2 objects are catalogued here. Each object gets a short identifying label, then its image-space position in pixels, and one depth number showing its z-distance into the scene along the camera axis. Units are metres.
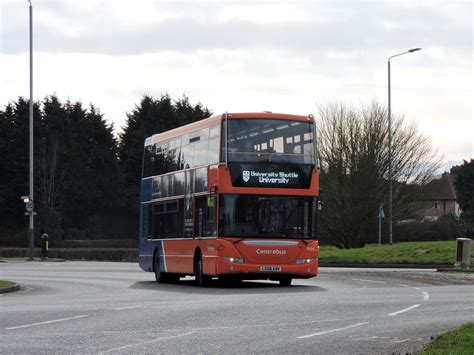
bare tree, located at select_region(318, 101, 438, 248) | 60.53
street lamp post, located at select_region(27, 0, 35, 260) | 54.16
